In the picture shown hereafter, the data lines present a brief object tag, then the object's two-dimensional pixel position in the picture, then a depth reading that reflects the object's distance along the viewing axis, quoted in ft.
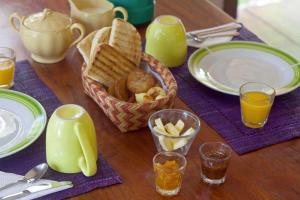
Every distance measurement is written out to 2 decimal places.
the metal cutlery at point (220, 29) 5.27
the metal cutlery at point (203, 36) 5.20
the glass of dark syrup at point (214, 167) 3.78
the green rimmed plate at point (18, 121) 4.02
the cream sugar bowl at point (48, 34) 4.78
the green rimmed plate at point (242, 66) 4.65
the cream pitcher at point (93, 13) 5.10
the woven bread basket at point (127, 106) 4.08
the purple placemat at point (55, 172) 3.75
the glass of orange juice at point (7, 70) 4.58
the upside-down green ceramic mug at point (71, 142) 3.74
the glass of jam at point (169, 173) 3.70
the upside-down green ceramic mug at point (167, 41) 4.78
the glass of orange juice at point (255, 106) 4.23
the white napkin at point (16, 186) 3.69
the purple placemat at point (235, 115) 4.16
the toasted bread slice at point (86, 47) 4.53
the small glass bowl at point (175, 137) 3.94
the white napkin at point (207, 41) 5.16
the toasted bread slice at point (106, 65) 4.32
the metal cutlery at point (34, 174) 3.77
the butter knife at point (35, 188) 3.67
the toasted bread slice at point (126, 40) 4.48
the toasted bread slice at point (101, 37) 4.48
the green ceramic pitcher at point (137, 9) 5.39
